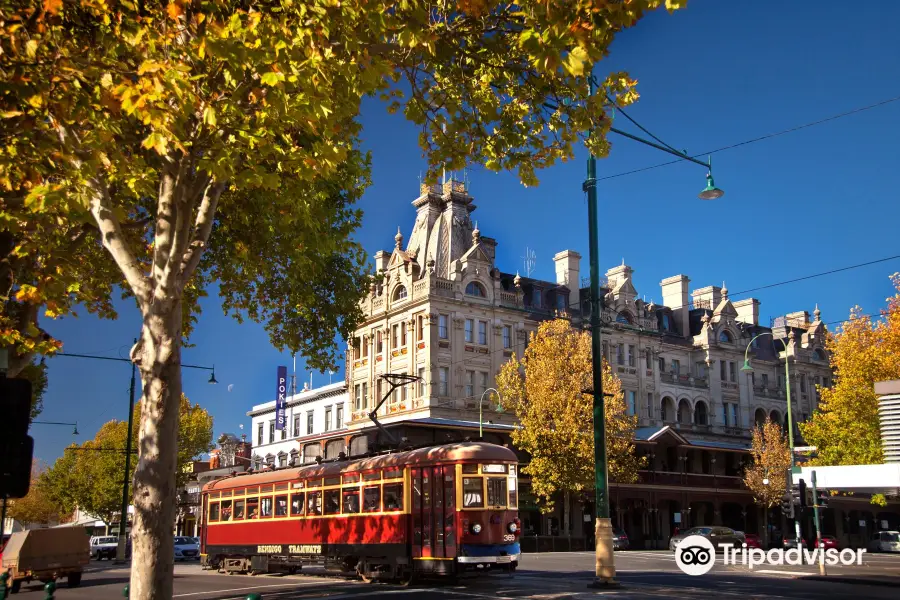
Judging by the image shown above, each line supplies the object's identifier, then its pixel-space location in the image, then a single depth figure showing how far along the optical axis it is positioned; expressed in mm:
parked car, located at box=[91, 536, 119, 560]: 53656
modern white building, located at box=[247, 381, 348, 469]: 63984
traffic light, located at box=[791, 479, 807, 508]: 28500
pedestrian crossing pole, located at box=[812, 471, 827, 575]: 26000
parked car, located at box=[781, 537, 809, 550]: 46312
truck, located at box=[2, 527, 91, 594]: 25359
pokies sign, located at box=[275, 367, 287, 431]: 66125
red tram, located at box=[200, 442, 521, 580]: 19953
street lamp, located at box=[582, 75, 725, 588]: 18688
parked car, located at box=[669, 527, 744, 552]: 44906
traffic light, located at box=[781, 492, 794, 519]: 32200
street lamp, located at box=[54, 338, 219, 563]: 43622
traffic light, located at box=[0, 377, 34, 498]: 5977
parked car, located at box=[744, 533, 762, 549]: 47531
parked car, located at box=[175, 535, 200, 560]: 46844
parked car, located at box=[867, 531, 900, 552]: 54812
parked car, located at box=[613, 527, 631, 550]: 49594
